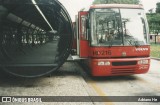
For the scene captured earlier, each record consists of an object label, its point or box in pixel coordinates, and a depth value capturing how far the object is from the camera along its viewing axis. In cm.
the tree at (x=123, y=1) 7894
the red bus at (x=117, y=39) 1213
